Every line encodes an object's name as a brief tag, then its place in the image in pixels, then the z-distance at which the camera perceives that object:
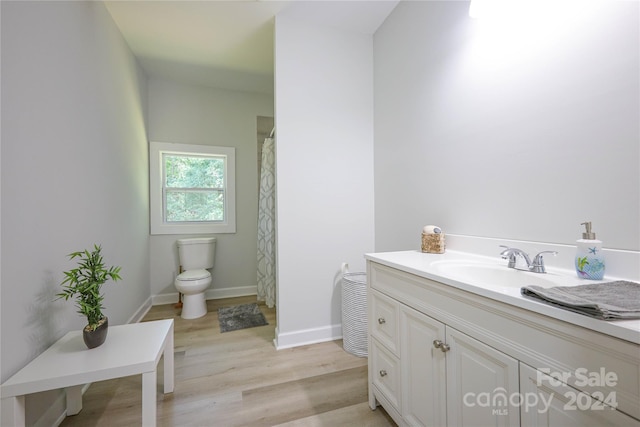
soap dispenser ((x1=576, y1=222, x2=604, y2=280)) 0.84
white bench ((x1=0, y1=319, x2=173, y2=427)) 0.92
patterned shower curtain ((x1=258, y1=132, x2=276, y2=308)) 2.68
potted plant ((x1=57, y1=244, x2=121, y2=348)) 1.14
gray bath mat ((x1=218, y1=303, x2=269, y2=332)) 2.38
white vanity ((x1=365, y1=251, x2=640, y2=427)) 0.53
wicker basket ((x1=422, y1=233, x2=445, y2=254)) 1.45
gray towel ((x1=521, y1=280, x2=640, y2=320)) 0.52
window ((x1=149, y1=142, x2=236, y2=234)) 2.99
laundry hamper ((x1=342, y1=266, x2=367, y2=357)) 1.86
